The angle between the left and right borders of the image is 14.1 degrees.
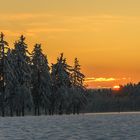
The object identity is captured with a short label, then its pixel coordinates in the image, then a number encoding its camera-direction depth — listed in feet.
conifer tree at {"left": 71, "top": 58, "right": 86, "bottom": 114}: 395.42
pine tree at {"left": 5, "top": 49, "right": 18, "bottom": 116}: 332.39
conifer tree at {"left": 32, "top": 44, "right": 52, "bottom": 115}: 364.79
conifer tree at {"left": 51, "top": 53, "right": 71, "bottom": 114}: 377.71
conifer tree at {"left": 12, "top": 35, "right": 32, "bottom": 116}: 328.08
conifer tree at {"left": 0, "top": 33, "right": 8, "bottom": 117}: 331.47
